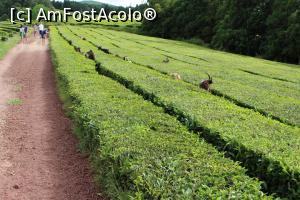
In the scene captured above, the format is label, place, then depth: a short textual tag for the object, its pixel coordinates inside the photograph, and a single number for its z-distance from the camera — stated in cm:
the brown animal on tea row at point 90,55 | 2412
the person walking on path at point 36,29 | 5863
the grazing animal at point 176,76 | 1795
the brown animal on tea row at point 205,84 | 1538
